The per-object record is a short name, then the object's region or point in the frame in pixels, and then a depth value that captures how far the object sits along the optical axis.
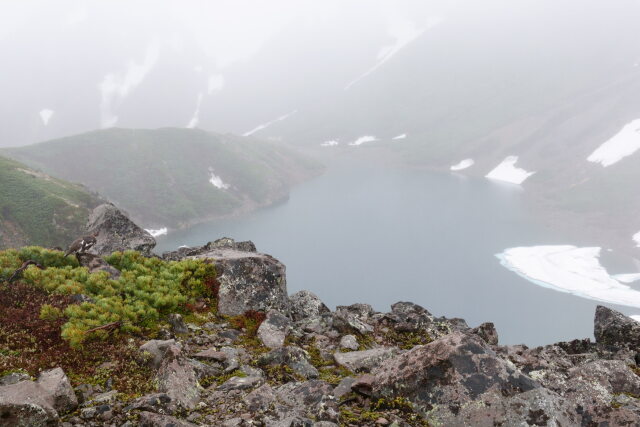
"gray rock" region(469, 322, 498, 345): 14.07
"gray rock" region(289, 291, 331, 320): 14.71
